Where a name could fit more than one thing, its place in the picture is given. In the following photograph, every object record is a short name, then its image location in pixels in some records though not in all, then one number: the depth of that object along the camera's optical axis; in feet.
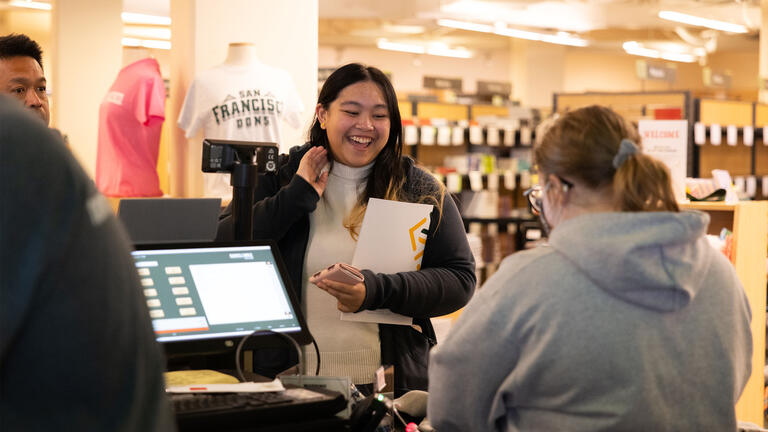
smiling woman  7.02
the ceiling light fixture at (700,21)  40.27
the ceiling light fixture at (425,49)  53.57
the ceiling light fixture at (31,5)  35.14
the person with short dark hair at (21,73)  8.34
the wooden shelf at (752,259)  12.66
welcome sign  12.46
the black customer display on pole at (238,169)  6.27
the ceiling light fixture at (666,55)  52.42
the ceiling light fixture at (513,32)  40.78
